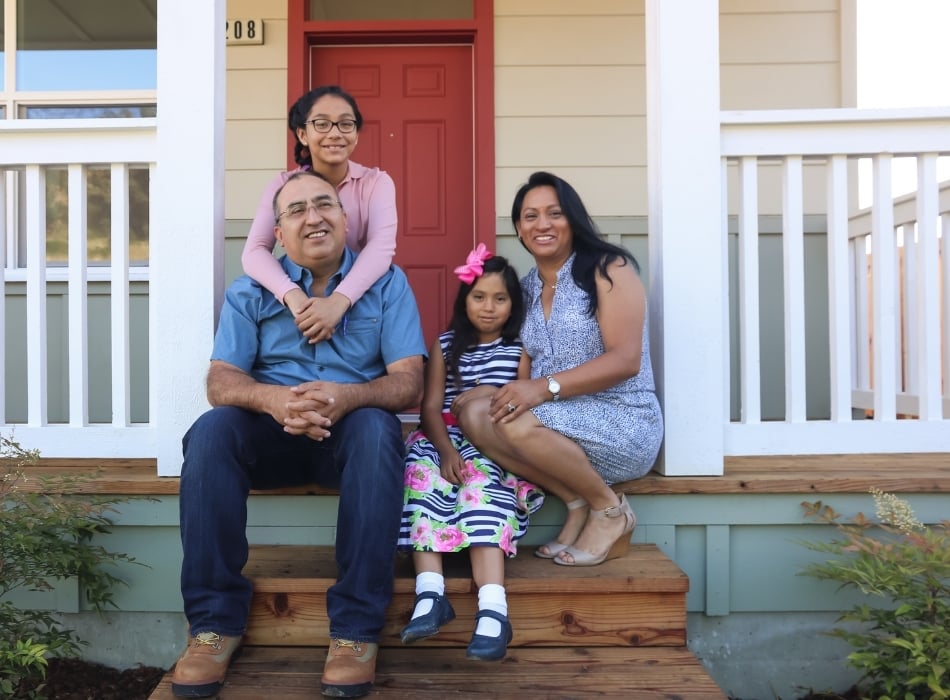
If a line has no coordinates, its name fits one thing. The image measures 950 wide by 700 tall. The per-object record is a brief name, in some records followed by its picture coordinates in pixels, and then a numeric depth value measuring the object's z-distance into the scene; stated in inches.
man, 77.7
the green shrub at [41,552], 86.4
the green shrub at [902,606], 79.9
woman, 92.5
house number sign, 172.6
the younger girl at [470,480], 81.7
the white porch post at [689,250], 103.1
